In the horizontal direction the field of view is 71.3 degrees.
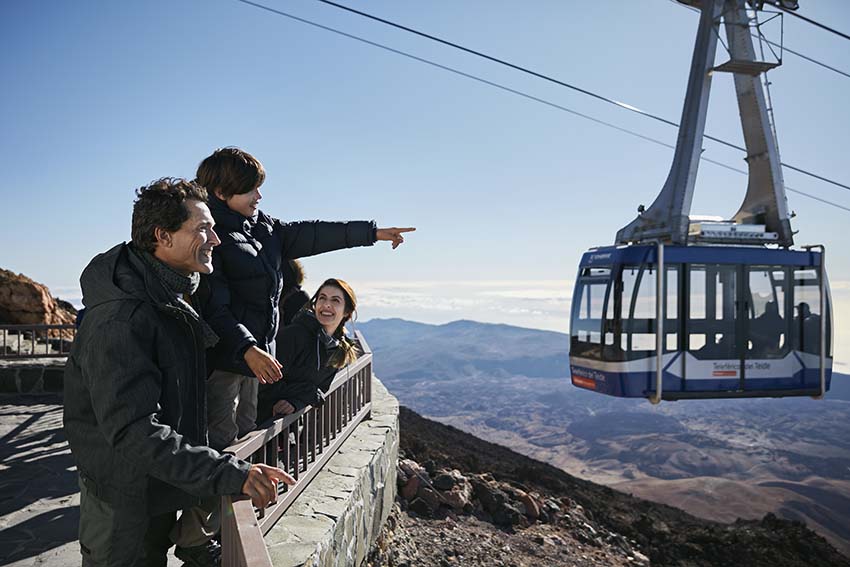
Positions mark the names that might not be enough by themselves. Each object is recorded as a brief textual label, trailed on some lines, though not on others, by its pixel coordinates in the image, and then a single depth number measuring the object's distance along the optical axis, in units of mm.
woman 4133
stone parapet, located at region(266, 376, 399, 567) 3727
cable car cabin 8734
